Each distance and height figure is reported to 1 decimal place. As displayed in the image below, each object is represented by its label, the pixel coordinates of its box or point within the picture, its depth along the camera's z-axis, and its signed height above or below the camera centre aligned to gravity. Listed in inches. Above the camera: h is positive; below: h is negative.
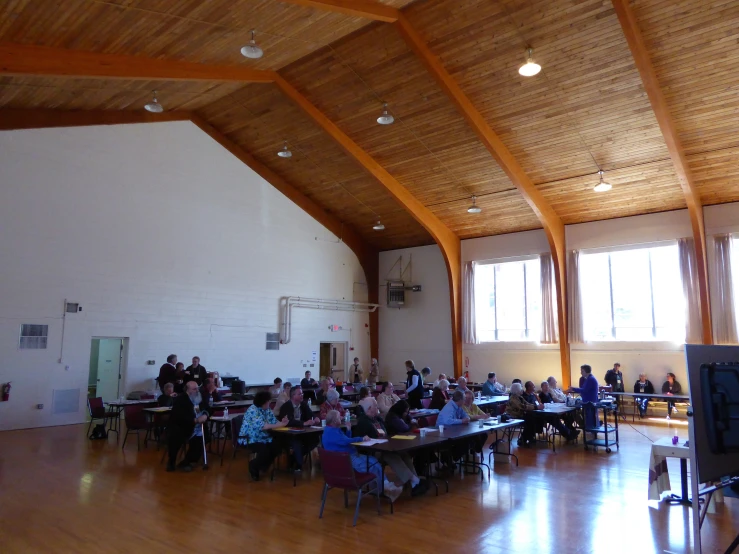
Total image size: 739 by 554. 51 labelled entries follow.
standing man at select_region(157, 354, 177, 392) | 422.3 -13.7
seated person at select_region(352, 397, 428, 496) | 224.1 -41.6
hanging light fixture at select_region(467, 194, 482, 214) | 497.8 +135.0
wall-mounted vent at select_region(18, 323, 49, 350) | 409.4 +14.3
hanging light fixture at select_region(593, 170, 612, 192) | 418.8 +131.9
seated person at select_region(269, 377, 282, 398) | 364.2 -23.3
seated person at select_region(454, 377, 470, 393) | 352.2 -18.2
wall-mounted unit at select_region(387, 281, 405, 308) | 673.6 +78.0
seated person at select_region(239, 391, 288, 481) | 264.7 -39.4
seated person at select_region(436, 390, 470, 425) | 280.1 -29.7
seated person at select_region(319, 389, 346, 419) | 300.6 -27.1
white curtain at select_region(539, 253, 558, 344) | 560.4 +54.5
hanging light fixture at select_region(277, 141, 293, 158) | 486.3 +182.3
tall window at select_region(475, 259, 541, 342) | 589.9 +62.2
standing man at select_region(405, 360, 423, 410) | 395.5 -24.3
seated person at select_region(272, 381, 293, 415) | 310.6 -25.8
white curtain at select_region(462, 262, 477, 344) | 621.3 +56.5
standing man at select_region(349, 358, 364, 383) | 571.5 -17.3
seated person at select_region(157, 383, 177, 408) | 351.3 -27.4
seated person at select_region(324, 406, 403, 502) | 219.5 -38.2
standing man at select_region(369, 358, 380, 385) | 600.4 -18.1
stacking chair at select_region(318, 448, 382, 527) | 198.0 -44.7
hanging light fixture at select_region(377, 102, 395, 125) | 387.9 +169.7
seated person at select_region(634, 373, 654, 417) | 486.9 -30.3
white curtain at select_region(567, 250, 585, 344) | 544.1 +54.3
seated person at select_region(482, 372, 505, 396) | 445.4 -26.8
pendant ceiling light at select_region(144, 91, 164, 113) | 392.3 +180.4
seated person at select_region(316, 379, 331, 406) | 372.8 -26.6
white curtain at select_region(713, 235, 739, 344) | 457.7 +53.0
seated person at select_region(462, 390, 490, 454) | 281.6 -32.2
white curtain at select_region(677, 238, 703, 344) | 470.6 +58.8
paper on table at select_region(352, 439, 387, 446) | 215.8 -35.0
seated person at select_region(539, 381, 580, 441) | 355.9 -43.9
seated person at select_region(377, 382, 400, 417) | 338.1 -27.8
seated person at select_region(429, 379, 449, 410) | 365.1 -29.1
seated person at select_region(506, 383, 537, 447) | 347.9 -35.0
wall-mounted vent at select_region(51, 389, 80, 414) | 423.5 -36.7
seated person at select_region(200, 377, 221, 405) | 313.4 -20.2
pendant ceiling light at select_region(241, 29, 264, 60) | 303.4 +173.0
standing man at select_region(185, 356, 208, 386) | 429.7 -13.2
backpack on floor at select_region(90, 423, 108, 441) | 371.6 -53.7
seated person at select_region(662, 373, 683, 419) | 481.4 -27.4
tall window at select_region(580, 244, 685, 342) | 501.4 +59.7
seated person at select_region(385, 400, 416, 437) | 249.6 -29.9
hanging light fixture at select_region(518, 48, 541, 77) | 314.7 +167.9
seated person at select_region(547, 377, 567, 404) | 395.5 -27.2
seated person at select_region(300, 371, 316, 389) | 484.1 -25.3
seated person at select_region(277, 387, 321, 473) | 274.4 -32.6
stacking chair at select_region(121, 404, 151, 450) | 333.1 -39.0
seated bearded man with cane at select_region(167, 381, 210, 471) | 279.6 -36.1
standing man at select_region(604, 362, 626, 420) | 506.0 -21.0
